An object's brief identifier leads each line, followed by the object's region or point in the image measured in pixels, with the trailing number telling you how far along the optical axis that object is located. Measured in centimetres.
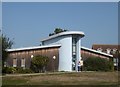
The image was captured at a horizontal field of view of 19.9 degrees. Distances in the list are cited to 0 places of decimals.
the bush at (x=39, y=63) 4828
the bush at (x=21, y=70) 4109
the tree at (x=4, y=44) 3577
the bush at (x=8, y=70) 3761
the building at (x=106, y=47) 9075
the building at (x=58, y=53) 5028
